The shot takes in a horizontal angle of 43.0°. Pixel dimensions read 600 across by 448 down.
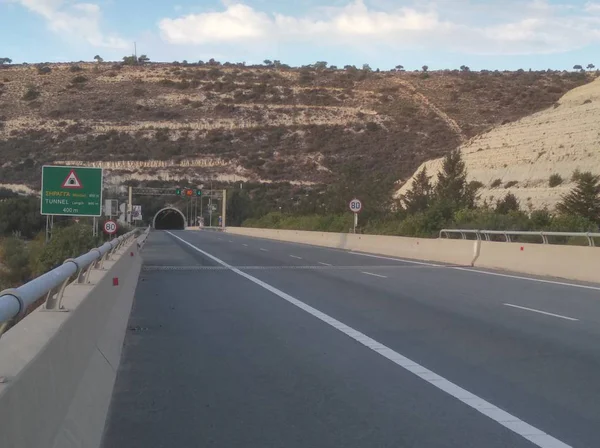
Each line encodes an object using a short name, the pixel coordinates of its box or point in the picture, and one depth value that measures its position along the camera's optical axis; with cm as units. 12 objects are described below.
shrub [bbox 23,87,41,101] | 11070
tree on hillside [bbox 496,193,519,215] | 4538
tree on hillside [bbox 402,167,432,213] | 5262
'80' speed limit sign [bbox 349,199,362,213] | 4675
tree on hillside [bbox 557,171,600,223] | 4081
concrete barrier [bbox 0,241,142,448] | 432
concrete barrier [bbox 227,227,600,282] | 2275
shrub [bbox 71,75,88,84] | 12369
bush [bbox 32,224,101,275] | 2952
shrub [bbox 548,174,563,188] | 5306
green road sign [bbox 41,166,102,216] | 2472
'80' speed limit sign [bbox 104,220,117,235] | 3329
